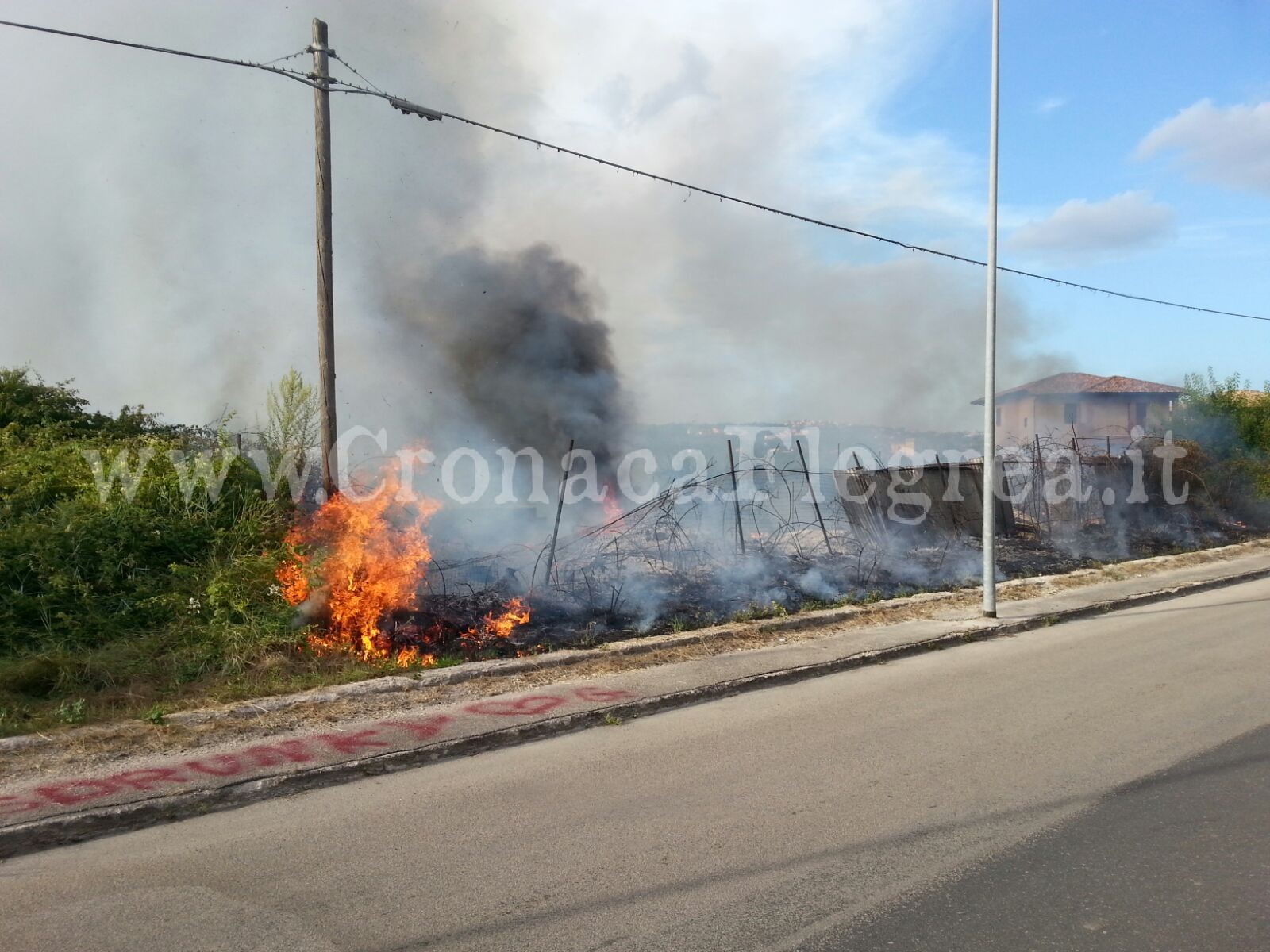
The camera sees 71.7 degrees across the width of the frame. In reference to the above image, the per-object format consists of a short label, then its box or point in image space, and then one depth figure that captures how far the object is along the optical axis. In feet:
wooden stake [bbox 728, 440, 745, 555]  35.19
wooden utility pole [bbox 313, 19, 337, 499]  25.52
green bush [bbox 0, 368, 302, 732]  21.15
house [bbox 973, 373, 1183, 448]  135.13
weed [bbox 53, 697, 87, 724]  18.30
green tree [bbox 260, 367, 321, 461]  30.81
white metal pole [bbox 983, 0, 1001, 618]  31.40
